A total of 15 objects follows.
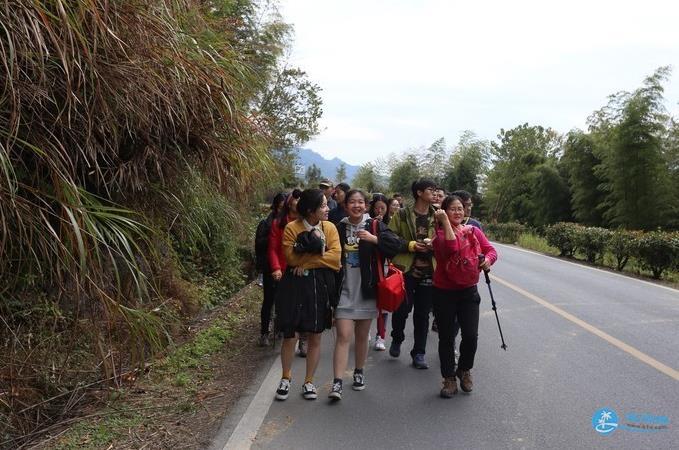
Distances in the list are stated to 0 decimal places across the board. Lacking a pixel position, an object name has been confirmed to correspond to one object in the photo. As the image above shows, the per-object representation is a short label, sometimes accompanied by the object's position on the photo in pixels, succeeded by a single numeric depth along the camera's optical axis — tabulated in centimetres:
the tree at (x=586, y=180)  2764
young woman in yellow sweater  444
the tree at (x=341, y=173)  7750
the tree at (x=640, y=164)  2025
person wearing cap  854
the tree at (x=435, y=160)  6488
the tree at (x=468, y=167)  5775
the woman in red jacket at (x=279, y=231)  554
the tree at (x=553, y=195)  3447
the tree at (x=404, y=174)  6462
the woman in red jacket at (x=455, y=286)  451
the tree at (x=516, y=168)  4522
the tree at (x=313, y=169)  6755
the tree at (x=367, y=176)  8010
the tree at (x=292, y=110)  1731
